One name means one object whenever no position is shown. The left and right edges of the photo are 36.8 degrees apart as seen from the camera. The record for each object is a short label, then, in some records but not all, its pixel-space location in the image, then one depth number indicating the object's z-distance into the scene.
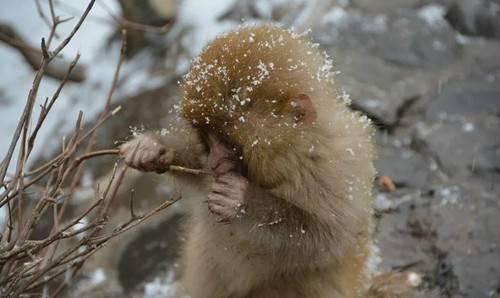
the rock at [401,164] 4.44
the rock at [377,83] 4.93
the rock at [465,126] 4.46
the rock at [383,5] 6.00
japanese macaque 2.78
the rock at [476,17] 5.70
